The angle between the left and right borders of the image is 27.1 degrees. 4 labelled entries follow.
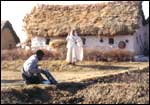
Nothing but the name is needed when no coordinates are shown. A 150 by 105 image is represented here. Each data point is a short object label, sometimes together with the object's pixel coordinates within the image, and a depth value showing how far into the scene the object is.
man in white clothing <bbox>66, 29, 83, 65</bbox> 15.12
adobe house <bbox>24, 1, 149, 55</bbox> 18.29
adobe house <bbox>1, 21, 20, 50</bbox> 20.11
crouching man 9.57
